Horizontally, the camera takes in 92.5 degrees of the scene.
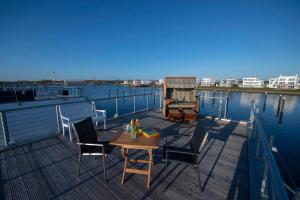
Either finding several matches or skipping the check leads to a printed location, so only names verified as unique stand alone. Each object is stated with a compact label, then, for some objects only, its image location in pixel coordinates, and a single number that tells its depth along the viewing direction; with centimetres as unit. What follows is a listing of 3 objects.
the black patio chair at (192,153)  198
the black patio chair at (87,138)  225
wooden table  196
